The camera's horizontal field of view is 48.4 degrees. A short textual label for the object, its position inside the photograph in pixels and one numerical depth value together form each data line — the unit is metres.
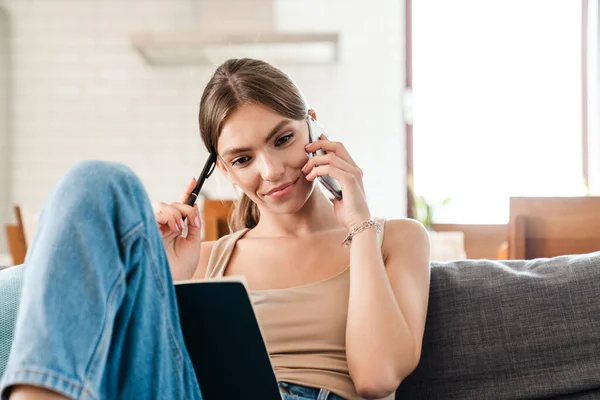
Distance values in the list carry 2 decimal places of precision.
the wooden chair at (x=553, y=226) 1.97
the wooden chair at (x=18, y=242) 3.04
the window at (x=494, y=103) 4.49
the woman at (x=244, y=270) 0.73
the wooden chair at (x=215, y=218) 2.43
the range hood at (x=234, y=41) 4.20
